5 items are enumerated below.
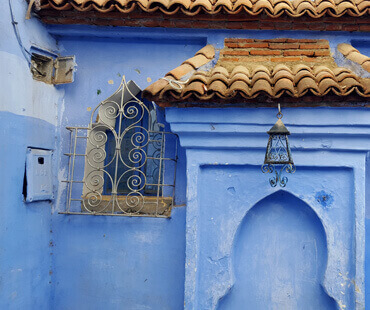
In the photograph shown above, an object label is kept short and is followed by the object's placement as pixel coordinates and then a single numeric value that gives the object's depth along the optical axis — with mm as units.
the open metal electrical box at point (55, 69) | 4074
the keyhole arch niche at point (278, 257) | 3520
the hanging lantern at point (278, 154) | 3059
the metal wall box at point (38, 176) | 3607
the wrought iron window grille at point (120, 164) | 3959
